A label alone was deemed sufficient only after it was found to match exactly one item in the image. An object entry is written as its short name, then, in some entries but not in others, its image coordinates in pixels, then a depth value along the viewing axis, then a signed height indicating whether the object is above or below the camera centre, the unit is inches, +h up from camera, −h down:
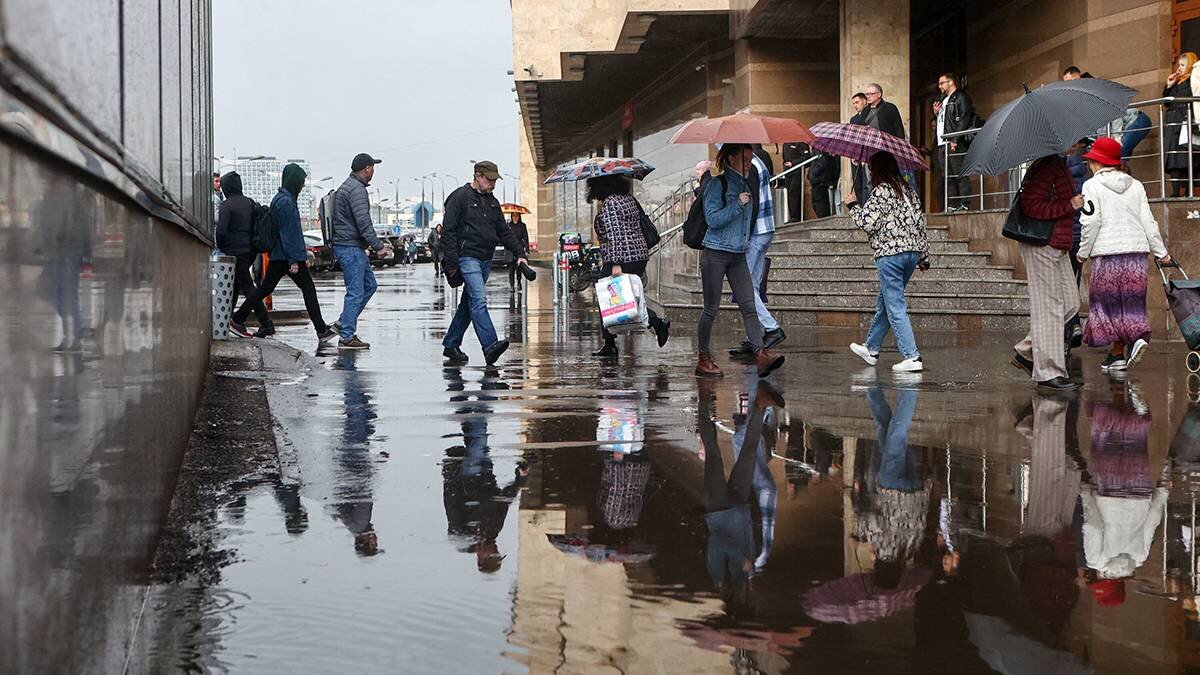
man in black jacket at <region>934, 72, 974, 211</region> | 771.4 +110.5
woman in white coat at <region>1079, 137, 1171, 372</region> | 445.1 +26.5
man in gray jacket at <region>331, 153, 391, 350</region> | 594.5 +43.4
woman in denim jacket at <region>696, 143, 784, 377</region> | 457.1 +32.5
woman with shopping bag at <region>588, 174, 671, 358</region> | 539.2 +40.4
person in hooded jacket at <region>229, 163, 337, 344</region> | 626.2 +42.5
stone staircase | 679.1 +26.7
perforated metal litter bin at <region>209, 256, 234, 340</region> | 563.5 +21.8
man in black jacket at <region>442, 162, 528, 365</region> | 507.8 +36.0
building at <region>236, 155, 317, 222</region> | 6870.1 +845.4
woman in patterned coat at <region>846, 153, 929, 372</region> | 448.5 +31.5
